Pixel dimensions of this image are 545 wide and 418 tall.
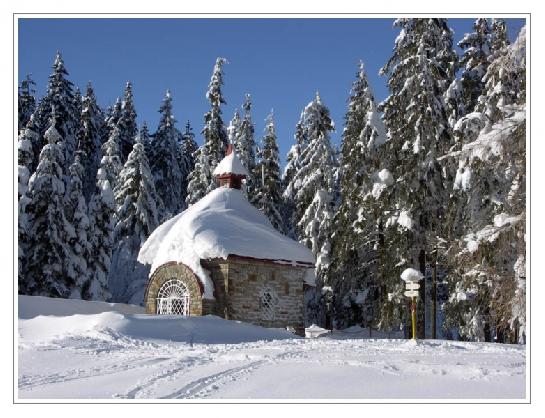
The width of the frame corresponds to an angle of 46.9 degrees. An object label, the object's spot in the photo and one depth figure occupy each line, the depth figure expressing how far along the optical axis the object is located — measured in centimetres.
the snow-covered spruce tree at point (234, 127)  4756
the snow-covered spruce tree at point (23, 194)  2653
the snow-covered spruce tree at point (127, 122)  4806
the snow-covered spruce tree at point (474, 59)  2548
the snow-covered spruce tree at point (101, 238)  3203
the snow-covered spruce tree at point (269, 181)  3691
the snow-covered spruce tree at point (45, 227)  2892
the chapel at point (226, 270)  2042
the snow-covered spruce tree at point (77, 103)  4338
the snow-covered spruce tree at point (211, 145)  3850
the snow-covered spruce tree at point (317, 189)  3044
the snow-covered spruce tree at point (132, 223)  3753
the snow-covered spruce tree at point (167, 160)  4706
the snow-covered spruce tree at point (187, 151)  5059
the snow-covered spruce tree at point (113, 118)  4788
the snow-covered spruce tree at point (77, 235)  3027
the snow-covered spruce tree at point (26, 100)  3607
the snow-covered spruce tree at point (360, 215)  2597
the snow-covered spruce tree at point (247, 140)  4412
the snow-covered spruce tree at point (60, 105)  3831
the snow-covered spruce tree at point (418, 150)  2330
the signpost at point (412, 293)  1529
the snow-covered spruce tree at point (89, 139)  4209
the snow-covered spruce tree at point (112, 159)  3631
